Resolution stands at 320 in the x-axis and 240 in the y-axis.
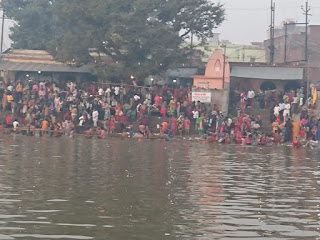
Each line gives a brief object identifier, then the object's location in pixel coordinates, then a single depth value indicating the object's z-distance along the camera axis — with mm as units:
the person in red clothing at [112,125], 42781
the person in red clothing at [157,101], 45812
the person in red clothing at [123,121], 43594
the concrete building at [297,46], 66312
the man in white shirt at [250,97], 47434
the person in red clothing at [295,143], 37562
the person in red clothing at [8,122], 43188
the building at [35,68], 54375
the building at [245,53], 73188
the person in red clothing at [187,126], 43219
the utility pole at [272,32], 60753
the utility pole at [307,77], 48256
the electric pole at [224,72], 48197
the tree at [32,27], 64750
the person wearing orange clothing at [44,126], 41500
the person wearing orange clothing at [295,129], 40281
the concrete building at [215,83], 47344
